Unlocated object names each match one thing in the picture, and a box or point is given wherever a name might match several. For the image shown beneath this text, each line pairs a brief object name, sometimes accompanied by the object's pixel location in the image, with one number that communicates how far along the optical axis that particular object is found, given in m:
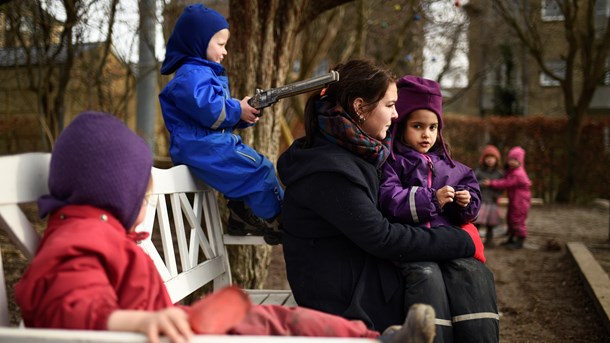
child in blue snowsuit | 3.12
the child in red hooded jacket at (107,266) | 1.56
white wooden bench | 1.44
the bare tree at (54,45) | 8.94
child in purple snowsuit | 2.47
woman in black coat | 2.49
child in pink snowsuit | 9.29
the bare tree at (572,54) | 14.59
